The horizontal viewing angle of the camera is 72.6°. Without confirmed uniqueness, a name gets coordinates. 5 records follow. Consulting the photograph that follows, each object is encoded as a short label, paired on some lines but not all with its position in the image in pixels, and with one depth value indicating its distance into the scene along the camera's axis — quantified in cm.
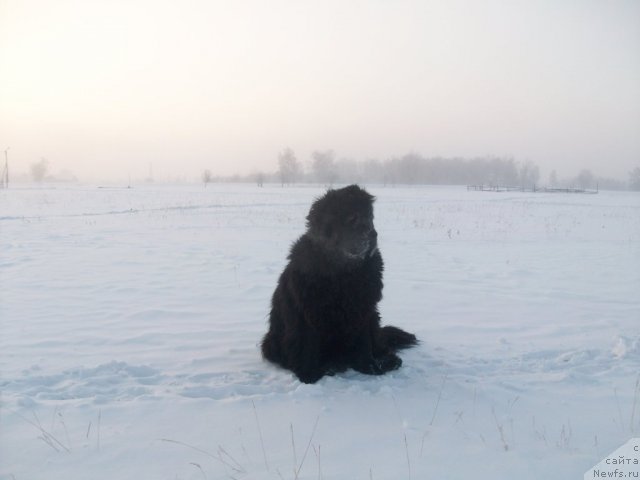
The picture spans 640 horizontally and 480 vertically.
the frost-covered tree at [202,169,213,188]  9875
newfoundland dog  423
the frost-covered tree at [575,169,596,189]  11231
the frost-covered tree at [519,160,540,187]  13621
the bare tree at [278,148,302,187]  7488
